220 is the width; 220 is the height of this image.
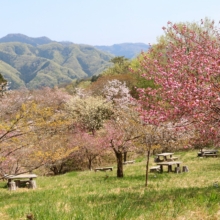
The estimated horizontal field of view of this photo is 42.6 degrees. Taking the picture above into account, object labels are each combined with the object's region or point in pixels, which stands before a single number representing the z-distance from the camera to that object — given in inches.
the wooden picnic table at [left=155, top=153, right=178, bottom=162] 916.1
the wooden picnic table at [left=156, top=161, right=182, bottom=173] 750.5
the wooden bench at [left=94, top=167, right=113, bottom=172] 905.5
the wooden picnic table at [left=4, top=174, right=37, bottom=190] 658.2
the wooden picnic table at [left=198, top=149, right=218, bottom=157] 1002.3
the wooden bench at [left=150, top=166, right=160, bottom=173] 779.9
